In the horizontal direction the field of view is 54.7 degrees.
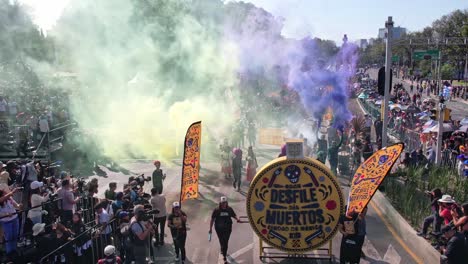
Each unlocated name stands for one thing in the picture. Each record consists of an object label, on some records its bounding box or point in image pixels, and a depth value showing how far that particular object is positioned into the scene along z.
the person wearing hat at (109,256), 6.75
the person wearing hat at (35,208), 9.33
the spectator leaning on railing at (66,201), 9.69
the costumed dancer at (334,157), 16.03
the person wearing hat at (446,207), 8.73
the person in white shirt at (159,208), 9.79
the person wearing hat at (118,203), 9.26
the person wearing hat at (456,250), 7.10
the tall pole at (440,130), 14.08
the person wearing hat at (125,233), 8.13
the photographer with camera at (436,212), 9.24
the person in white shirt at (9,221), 8.44
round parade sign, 8.29
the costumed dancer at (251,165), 14.74
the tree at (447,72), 61.82
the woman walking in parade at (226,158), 15.78
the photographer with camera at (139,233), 7.93
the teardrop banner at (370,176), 8.22
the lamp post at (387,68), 14.84
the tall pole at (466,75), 53.71
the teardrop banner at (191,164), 10.03
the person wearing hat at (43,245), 7.55
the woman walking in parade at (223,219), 8.91
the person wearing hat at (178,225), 8.87
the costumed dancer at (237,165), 14.23
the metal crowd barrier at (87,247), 7.62
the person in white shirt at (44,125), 16.69
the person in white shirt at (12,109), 20.50
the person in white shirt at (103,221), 8.64
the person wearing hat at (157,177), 12.41
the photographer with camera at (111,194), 10.24
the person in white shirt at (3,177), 10.17
